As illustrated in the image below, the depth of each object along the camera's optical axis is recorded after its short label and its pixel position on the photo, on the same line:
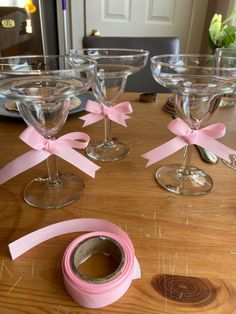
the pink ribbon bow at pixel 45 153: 0.44
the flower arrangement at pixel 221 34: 0.93
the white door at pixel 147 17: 1.88
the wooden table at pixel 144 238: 0.30
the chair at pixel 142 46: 1.19
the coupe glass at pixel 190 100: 0.44
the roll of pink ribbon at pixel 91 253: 0.29
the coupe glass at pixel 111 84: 0.55
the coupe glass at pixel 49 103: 0.40
